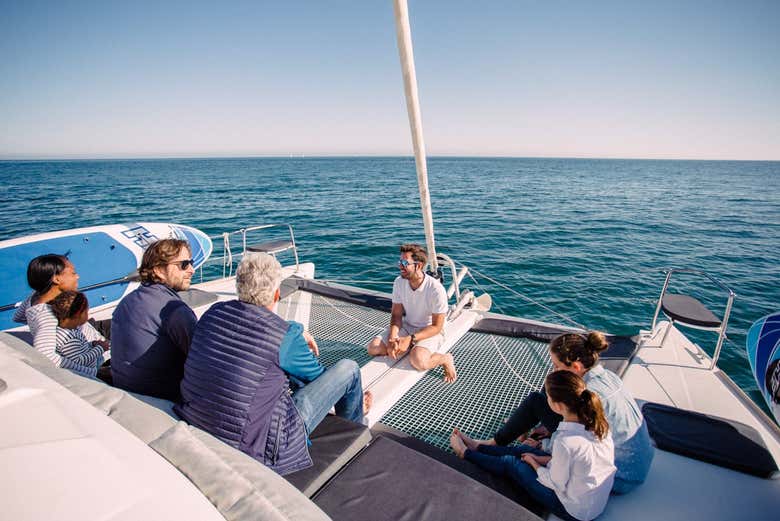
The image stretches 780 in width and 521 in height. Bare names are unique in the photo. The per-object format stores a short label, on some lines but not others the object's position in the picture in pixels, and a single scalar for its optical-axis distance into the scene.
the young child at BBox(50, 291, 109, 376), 2.73
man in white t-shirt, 3.61
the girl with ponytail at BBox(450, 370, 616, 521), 1.82
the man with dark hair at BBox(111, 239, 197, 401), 1.97
